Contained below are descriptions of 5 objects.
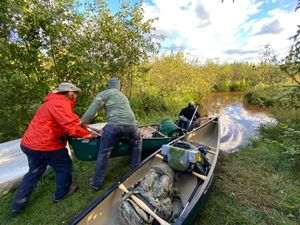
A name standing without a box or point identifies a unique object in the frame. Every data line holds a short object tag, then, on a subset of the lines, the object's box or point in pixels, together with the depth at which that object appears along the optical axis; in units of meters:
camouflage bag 2.22
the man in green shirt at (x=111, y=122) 3.27
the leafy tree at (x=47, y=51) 4.50
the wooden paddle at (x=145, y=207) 2.13
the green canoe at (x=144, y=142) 3.35
